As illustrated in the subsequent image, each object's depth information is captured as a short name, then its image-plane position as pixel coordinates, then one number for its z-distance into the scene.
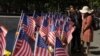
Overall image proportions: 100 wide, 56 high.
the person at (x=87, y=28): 13.38
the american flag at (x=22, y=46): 6.12
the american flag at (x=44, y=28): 7.88
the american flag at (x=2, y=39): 6.23
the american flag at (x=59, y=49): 6.35
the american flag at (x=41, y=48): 6.35
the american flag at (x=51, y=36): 7.19
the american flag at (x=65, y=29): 9.81
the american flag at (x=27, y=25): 8.23
